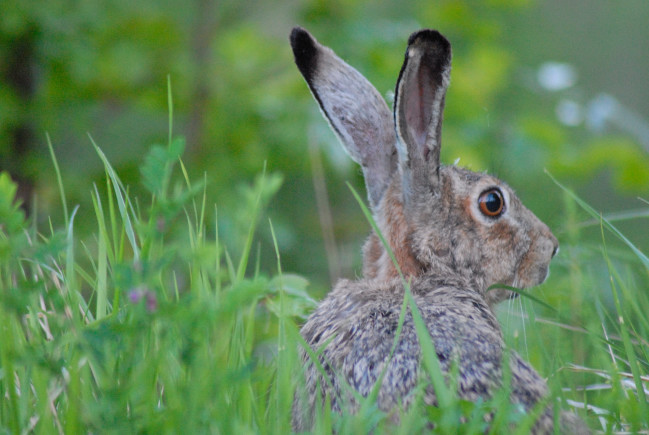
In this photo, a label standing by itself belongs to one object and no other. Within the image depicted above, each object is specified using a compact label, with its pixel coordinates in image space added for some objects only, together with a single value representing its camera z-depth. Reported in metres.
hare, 5.62
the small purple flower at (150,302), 5.36
